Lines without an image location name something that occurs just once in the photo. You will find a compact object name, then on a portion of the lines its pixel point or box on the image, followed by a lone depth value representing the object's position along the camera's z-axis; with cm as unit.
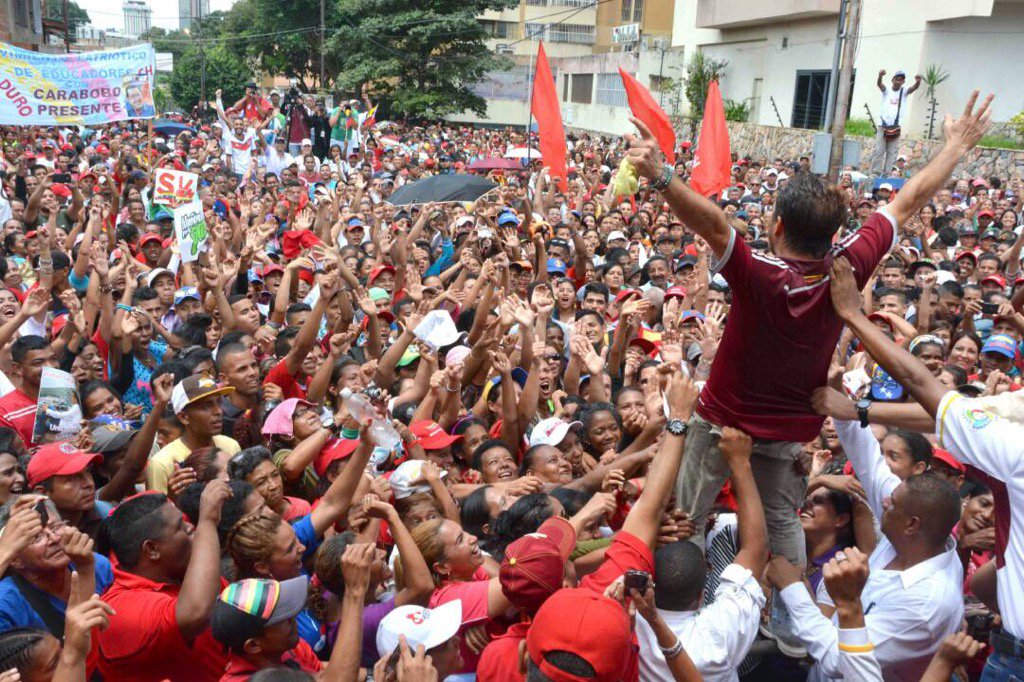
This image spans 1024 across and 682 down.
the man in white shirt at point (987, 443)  251
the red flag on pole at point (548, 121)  1125
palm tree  2064
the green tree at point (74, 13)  6911
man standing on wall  1675
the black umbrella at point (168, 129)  2903
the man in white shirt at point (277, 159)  1728
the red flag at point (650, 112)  1017
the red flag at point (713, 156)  1091
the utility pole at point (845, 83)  1196
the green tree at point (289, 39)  4603
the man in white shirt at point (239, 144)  1622
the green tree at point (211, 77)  5025
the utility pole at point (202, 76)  4681
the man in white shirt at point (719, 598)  270
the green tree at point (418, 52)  3844
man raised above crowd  279
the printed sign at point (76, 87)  1278
